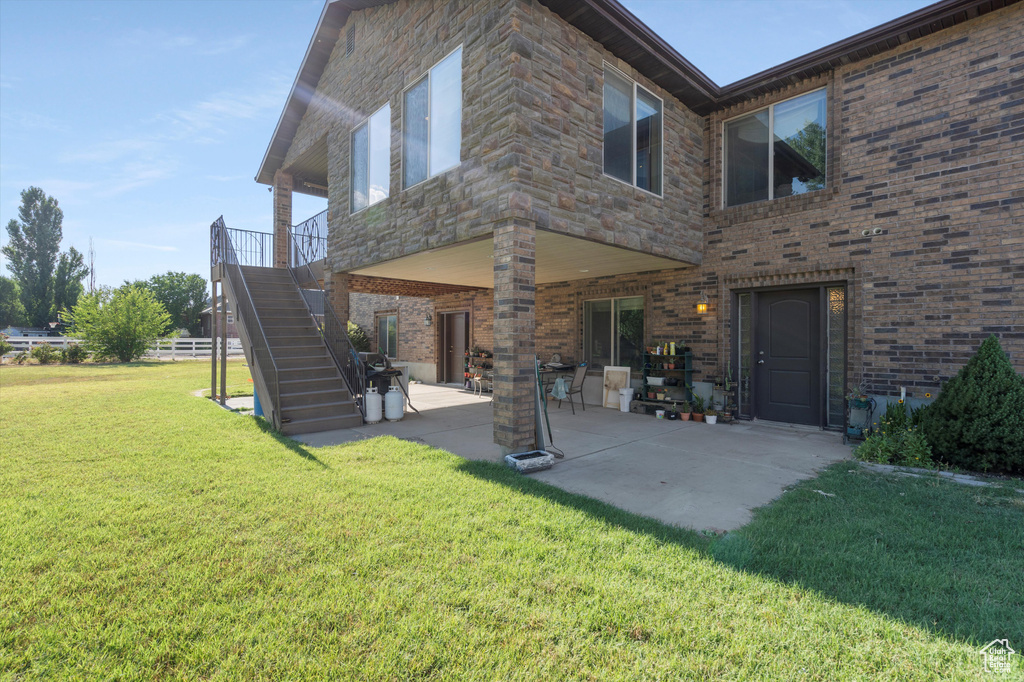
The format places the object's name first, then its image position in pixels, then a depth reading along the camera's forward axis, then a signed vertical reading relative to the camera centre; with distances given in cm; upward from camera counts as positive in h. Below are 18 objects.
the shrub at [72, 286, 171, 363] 2089 +85
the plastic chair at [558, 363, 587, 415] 928 -80
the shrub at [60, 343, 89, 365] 2058 -64
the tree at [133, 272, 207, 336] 4669 +481
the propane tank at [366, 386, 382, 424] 771 -113
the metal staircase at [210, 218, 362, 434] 724 -14
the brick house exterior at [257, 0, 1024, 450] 551 +218
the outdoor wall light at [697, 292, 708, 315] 816 +72
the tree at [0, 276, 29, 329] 4353 +341
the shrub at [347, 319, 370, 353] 1346 +12
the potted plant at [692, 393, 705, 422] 813 -121
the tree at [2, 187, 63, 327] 3912 +797
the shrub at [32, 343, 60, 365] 2000 -64
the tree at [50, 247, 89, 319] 4009 +563
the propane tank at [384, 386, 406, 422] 789 -114
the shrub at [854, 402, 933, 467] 507 -120
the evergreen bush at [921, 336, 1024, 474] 457 -77
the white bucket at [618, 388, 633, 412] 934 -117
